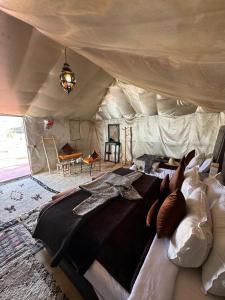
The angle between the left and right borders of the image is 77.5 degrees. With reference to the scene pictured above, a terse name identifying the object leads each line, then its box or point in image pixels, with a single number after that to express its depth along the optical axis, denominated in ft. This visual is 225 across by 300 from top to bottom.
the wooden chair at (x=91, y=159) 15.30
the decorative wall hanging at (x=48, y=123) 16.40
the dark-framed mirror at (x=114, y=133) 19.86
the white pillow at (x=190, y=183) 5.13
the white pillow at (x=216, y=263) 2.56
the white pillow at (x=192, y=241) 2.83
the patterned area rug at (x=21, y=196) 8.73
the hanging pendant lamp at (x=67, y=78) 7.35
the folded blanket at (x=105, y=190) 5.37
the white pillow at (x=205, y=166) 8.19
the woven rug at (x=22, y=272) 4.43
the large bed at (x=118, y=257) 2.84
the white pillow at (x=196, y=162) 9.12
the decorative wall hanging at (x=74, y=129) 19.54
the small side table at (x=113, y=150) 19.84
